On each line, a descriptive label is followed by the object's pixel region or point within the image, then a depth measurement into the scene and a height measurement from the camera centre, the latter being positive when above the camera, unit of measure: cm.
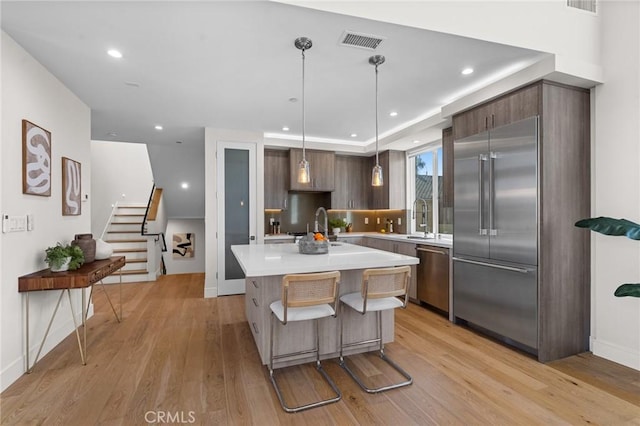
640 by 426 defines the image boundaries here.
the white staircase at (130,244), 616 -70
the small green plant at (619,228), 236 -14
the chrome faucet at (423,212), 541 -1
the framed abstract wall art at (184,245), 737 -81
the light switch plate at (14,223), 237 -9
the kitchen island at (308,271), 245 -74
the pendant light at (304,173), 284 +36
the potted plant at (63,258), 277 -43
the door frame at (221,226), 501 -23
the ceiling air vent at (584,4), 281 +192
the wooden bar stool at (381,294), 238 -65
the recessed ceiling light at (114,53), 259 +136
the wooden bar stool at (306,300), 216 -65
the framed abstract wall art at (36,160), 259 +47
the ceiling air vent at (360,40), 235 +135
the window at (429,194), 520 +32
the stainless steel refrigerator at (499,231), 284 -21
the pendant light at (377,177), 302 +34
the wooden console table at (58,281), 256 -60
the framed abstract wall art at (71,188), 332 +27
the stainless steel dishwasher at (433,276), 393 -88
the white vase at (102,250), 349 -44
